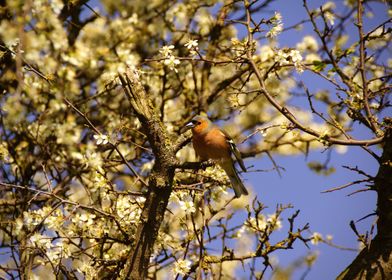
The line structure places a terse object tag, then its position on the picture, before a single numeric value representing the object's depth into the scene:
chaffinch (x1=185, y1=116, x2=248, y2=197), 10.41
